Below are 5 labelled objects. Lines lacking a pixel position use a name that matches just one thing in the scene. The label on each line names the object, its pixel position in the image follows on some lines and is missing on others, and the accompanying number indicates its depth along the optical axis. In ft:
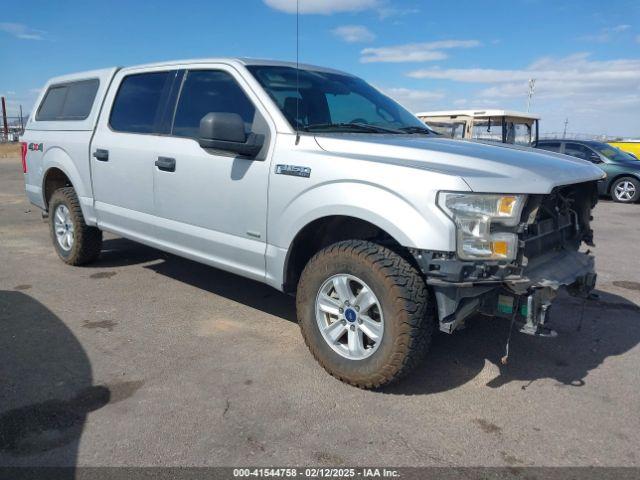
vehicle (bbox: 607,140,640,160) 71.00
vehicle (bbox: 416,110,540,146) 45.96
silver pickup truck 9.43
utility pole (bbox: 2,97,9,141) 115.96
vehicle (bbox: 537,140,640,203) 43.98
